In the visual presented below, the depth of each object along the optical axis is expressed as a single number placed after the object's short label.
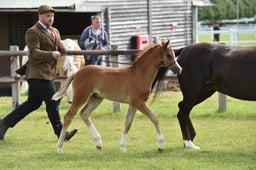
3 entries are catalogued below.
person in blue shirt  29.27
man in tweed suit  18.71
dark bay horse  18.75
